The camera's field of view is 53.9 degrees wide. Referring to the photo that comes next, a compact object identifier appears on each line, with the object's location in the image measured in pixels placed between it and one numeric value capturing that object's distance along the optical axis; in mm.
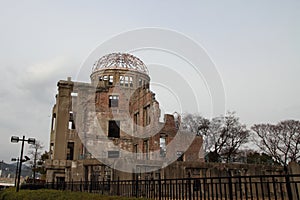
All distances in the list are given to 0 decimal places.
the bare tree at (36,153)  53212
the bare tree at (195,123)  51469
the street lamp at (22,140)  22142
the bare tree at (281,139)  44156
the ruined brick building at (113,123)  40094
